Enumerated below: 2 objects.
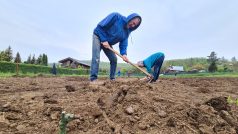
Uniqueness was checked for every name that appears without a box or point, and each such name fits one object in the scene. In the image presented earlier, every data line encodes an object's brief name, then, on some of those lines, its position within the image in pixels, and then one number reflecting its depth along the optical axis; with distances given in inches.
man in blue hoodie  103.5
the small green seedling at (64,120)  35.2
